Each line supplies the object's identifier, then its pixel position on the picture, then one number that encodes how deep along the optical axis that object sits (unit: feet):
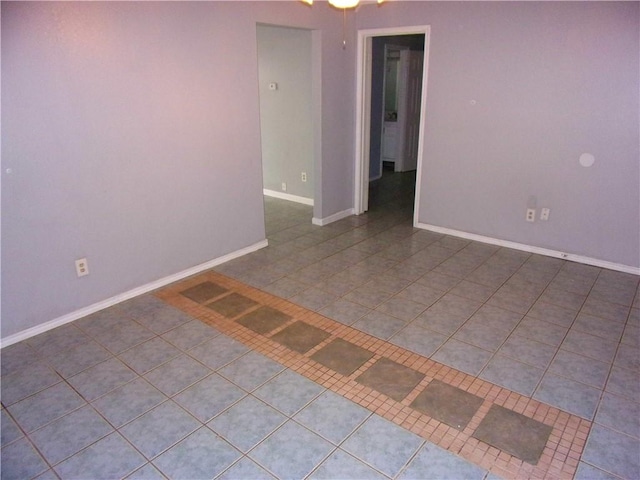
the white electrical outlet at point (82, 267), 9.69
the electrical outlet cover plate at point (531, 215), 13.42
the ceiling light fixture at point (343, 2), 7.19
